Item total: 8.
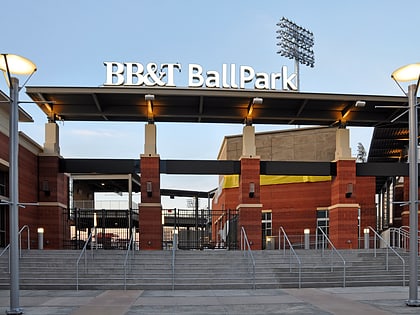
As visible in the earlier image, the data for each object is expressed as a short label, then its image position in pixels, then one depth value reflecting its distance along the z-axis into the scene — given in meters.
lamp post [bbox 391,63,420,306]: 10.88
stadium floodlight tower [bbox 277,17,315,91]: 53.59
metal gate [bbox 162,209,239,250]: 22.78
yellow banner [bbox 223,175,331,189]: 29.33
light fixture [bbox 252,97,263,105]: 20.62
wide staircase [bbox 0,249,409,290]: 14.76
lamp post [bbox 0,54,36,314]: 9.82
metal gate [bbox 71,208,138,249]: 22.64
